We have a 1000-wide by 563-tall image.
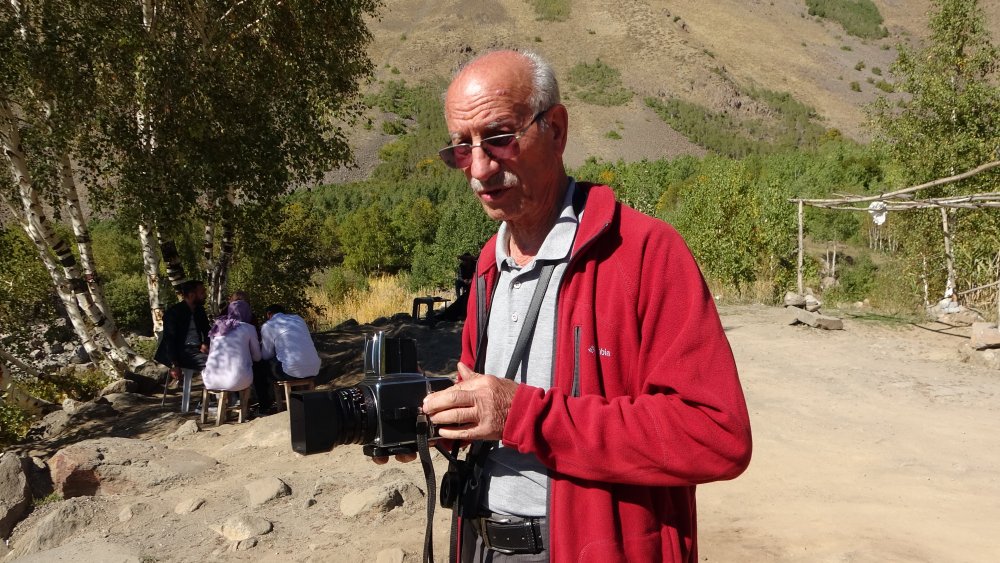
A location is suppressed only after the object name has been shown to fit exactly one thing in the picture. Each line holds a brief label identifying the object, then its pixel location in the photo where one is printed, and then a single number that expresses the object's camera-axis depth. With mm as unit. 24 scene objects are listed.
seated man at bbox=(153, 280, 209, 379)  7492
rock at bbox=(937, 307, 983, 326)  11195
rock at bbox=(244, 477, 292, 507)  4648
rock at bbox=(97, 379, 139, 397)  8770
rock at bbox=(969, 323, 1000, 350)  9273
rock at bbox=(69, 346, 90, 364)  13539
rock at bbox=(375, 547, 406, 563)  3674
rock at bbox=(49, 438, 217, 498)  5168
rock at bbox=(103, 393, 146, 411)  8156
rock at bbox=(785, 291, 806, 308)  13039
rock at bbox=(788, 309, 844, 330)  11023
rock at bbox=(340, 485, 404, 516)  4367
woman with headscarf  6766
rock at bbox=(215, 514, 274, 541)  4145
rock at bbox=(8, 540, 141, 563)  3947
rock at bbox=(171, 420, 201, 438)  6820
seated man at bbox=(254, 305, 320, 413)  6867
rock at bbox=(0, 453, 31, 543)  4660
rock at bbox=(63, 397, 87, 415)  7777
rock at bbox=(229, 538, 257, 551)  4051
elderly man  1227
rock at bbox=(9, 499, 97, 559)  4266
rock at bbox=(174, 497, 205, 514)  4613
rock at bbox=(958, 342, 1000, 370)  8945
